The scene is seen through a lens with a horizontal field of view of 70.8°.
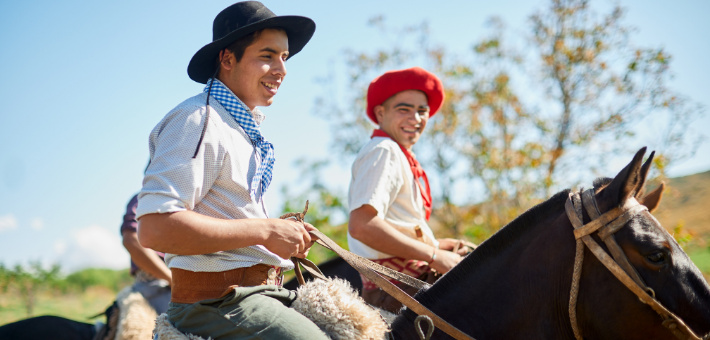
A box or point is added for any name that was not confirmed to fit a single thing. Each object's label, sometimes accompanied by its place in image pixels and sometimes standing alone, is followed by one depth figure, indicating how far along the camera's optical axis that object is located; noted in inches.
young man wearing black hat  72.1
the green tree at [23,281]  428.1
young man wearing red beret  123.3
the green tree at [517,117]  375.1
